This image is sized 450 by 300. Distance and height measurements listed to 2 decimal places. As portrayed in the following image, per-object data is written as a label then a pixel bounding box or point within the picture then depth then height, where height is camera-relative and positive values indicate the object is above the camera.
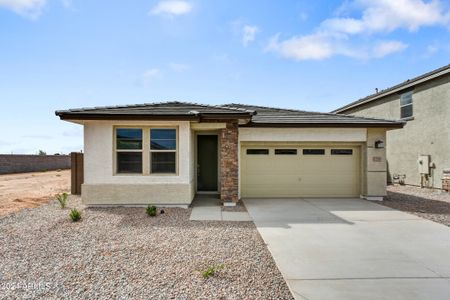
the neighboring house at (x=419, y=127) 13.70 +1.60
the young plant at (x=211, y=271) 4.23 -1.69
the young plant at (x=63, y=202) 9.54 -1.40
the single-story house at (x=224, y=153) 9.38 +0.20
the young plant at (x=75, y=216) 7.71 -1.51
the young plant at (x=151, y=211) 8.16 -1.47
